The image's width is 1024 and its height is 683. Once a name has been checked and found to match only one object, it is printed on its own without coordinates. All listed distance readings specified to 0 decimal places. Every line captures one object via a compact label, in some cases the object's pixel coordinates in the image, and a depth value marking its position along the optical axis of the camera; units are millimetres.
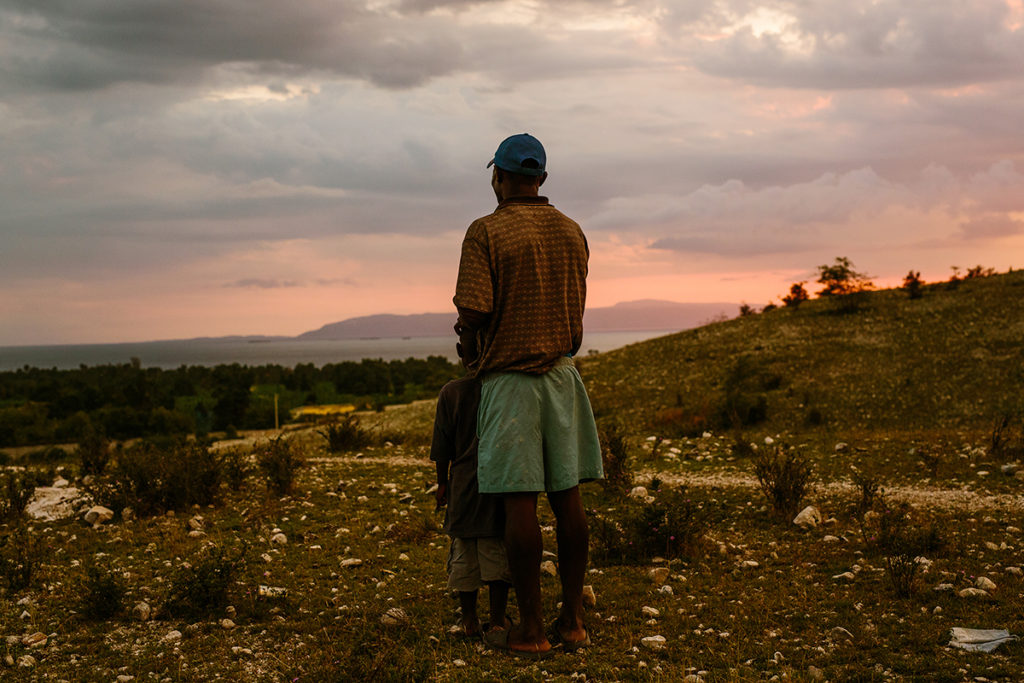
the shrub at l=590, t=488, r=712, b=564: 5750
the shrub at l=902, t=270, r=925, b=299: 25984
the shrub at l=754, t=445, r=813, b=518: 6949
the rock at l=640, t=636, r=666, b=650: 3943
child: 4055
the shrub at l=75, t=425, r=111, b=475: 9844
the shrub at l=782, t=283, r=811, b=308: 29717
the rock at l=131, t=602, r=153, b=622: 4602
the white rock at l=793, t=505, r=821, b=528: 6535
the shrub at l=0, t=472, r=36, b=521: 7414
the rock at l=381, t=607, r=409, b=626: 4293
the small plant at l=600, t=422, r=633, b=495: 8469
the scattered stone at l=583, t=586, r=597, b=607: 4630
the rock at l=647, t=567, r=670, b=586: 5172
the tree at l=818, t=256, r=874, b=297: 25828
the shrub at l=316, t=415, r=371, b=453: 13031
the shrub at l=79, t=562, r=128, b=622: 4598
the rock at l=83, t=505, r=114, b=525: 7250
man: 3746
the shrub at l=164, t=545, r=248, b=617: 4645
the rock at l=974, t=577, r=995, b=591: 4484
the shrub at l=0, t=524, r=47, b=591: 5219
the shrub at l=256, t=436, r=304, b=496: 8352
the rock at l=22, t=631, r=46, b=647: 4199
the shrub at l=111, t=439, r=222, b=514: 7594
